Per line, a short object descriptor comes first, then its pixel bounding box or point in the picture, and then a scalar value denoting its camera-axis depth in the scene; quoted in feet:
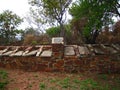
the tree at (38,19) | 26.75
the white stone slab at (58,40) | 11.30
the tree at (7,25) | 24.15
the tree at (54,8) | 25.01
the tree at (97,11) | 9.83
